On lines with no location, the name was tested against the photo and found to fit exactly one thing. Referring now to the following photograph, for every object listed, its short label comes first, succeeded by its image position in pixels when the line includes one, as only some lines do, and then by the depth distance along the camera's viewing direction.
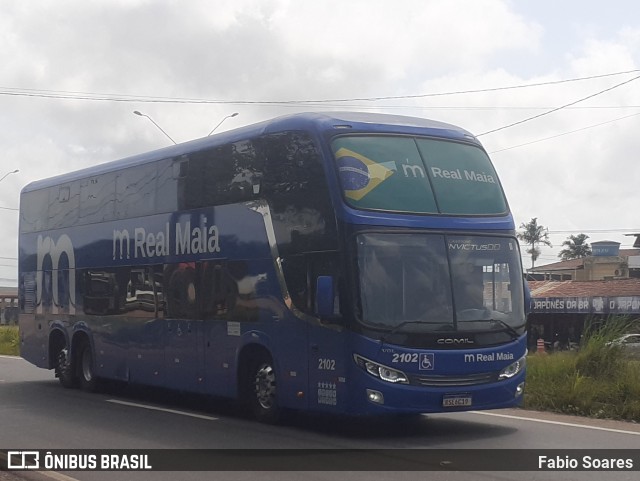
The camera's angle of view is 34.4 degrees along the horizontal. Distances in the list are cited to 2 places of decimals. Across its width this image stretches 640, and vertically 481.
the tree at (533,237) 133.12
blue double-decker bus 12.30
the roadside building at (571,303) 49.75
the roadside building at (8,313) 75.75
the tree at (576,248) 134.12
